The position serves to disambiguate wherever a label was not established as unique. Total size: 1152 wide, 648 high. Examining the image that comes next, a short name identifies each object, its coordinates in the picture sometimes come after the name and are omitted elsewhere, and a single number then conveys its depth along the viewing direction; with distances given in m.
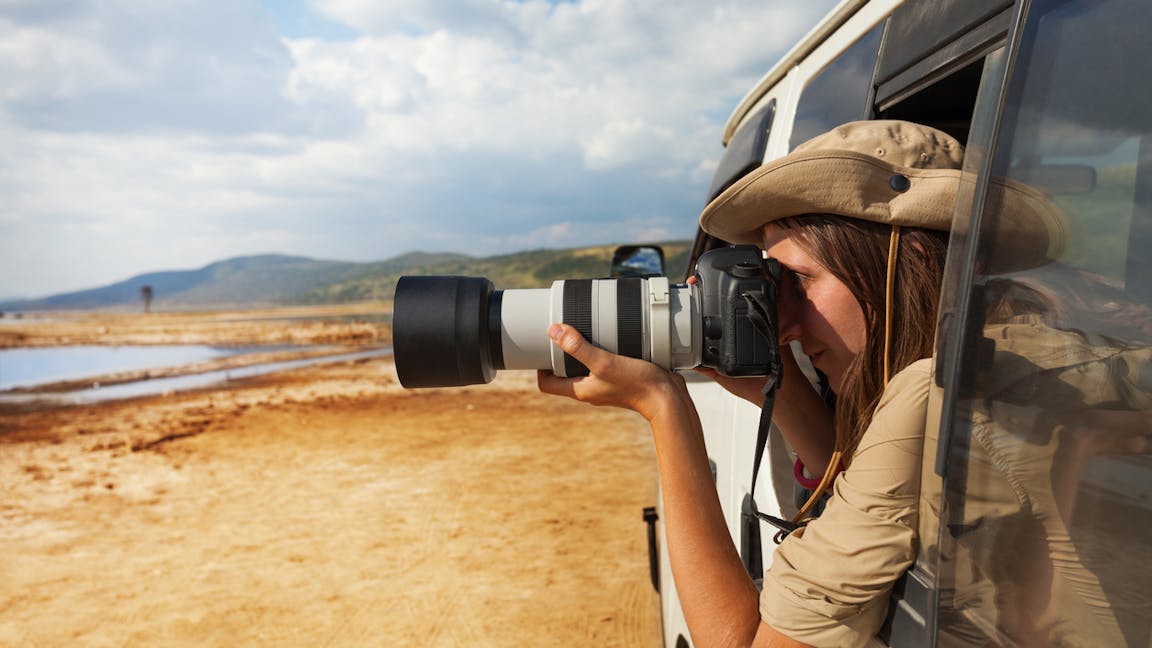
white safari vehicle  0.78
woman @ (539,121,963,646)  1.09
